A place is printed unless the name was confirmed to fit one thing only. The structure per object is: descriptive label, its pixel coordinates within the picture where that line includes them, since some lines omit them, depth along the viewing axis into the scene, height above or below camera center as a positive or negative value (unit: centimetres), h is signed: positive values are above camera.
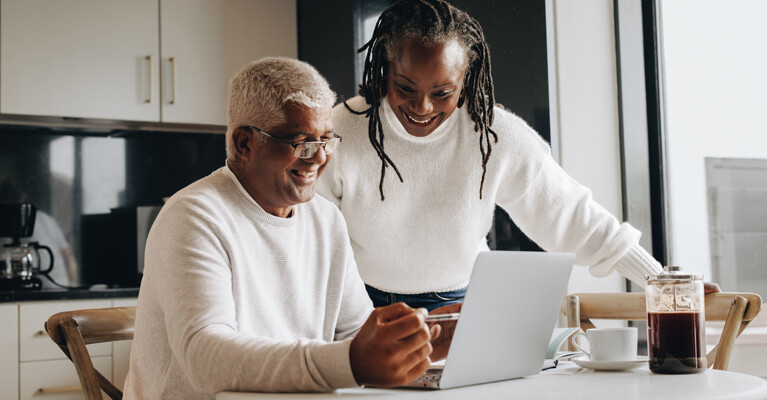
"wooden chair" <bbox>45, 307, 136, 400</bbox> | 129 -15
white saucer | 117 -19
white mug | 121 -16
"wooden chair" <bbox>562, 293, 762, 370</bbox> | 139 -15
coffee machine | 313 -2
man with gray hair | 94 -6
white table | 95 -19
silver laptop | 98 -11
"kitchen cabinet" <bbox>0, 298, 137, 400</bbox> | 278 -38
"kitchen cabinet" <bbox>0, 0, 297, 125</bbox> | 309 +74
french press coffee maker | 112 -13
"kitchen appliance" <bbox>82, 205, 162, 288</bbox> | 342 -1
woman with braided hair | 167 +10
